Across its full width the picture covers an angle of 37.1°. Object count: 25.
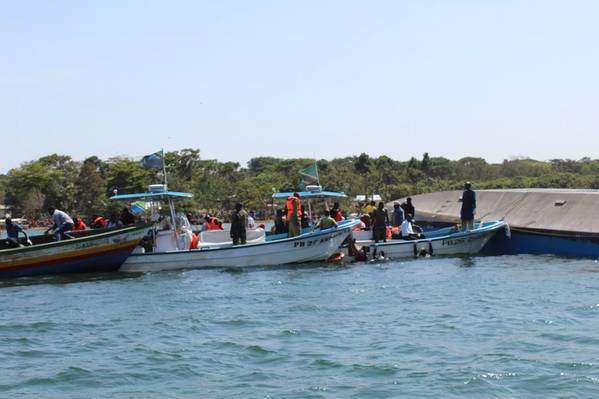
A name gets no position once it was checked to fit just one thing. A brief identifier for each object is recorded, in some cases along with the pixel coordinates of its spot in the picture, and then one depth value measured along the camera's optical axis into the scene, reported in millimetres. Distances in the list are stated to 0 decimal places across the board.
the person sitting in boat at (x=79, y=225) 29688
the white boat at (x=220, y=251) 26516
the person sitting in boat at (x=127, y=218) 28344
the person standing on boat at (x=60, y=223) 26250
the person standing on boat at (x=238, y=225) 27234
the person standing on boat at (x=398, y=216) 32375
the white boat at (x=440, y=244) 29266
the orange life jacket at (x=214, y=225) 30312
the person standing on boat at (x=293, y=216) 27984
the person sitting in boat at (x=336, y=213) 31203
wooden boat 25203
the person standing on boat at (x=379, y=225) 29344
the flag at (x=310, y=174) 31281
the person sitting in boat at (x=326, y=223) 28109
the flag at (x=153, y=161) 27438
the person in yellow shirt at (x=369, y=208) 33875
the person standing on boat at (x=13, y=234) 26078
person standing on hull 30219
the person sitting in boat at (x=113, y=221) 28859
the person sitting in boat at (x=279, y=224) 29484
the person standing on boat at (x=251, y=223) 29234
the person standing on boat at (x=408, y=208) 33000
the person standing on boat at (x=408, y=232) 30922
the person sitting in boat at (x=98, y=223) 30547
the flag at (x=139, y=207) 27766
